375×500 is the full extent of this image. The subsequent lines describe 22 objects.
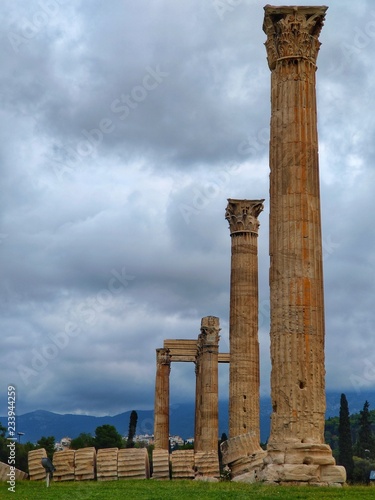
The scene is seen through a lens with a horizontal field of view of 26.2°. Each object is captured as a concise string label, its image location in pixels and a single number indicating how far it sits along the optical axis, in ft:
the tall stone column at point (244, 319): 115.24
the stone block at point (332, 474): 70.69
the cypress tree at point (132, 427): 335.83
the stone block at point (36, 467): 96.43
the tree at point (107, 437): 340.59
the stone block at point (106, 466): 94.07
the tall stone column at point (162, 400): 190.49
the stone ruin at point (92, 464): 94.48
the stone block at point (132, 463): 95.86
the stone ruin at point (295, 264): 72.18
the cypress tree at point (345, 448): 245.45
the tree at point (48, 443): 302.66
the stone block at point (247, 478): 80.19
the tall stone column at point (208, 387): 153.79
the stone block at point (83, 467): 94.79
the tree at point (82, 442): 339.77
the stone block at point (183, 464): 102.68
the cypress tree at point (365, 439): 306.23
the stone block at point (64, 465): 95.09
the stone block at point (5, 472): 93.61
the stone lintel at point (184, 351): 200.64
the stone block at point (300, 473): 70.03
